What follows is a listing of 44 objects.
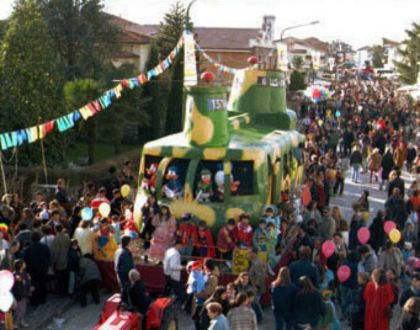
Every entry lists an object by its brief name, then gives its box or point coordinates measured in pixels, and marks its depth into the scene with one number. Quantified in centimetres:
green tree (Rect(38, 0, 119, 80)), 3584
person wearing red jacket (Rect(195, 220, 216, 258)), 1277
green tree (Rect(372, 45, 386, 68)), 13450
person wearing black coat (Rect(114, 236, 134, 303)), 1132
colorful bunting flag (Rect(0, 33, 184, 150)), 1370
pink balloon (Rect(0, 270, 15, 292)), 900
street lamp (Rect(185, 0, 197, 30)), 1997
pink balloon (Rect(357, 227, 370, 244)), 1344
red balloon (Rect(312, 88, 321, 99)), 3369
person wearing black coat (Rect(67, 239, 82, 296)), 1230
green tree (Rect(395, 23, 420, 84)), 6181
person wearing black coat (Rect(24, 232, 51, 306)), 1181
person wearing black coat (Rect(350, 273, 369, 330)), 1054
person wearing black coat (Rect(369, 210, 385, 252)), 1514
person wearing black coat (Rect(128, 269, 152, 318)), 980
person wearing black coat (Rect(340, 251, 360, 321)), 1160
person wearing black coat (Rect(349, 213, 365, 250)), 1441
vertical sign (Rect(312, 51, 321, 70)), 4879
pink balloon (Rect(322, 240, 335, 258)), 1229
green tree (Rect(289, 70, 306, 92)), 5072
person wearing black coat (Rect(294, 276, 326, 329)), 1002
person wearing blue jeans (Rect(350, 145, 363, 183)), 2355
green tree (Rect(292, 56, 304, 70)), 6638
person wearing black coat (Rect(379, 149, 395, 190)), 2242
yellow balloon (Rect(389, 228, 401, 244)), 1336
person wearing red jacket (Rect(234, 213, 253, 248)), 1281
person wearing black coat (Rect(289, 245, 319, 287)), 1119
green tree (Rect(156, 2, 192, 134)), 3303
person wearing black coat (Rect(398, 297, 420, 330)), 943
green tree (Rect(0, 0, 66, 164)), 2450
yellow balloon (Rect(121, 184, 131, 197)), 1580
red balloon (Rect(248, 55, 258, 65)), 1962
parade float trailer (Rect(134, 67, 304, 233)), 1338
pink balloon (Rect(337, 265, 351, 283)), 1152
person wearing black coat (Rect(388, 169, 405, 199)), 1842
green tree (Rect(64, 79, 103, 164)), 2658
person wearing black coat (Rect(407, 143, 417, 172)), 2489
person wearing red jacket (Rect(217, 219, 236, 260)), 1270
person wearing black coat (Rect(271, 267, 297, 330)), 1030
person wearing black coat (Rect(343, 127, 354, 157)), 2766
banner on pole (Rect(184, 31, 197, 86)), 1681
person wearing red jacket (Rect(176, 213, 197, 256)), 1280
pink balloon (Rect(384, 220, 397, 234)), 1414
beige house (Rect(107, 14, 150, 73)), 4788
